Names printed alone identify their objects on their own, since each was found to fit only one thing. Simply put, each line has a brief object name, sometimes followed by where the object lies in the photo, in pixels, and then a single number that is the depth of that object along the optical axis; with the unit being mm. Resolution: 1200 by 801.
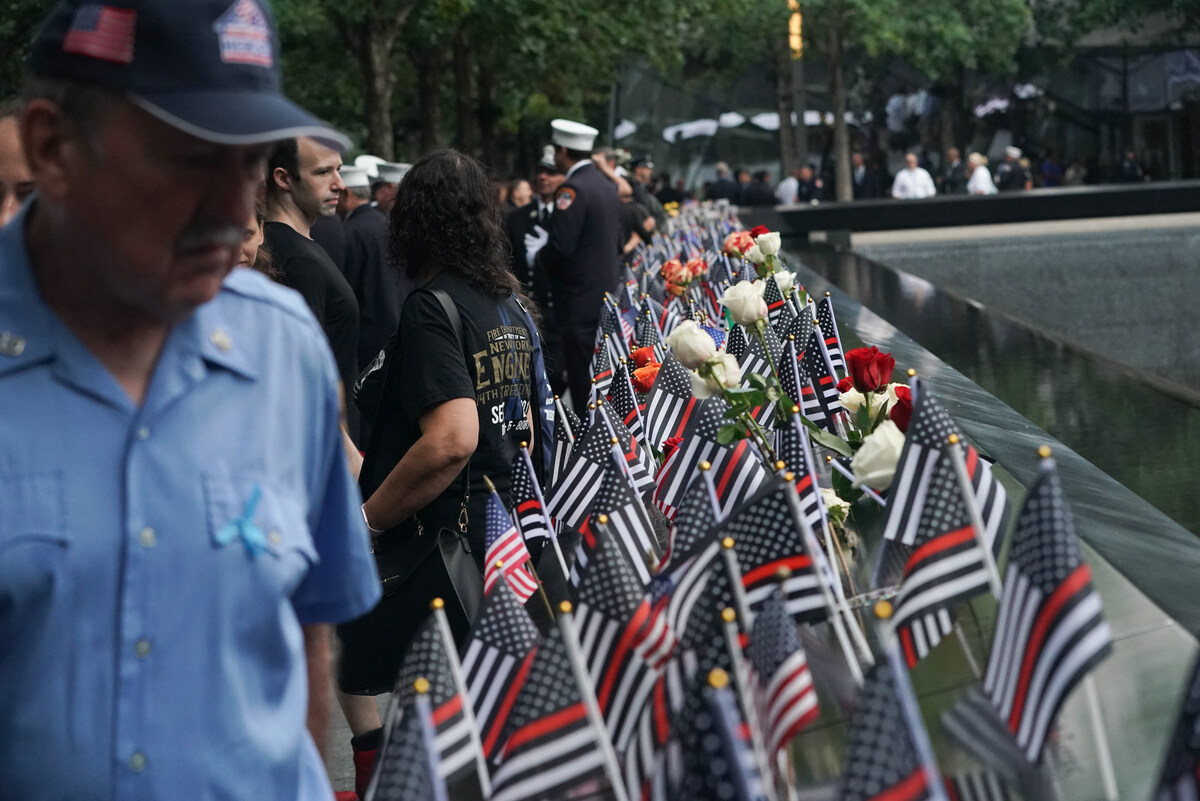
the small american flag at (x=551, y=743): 2656
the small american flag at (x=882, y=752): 2098
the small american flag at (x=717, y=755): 2086
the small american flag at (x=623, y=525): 4023
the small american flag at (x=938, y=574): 3205
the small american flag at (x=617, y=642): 2980
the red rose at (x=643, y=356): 6855
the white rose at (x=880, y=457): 4117
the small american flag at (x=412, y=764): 2320
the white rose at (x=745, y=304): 6352
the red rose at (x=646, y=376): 6344
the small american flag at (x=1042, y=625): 2543
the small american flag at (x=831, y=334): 6317
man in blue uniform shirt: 1837
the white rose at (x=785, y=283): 8664
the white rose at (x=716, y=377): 5078
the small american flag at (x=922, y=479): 3590
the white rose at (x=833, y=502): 4668
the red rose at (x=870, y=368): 4855
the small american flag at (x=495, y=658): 3143
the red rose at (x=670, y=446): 5678
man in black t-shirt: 5844
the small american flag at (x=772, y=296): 8405
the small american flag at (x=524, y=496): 4801
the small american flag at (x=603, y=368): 7538
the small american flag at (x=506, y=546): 4273
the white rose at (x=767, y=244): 9383
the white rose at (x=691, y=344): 4996
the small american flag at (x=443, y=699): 2762
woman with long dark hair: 4438
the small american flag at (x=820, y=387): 5609
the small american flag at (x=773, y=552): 3279
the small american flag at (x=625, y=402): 6198
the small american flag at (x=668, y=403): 5836
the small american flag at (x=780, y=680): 2600
